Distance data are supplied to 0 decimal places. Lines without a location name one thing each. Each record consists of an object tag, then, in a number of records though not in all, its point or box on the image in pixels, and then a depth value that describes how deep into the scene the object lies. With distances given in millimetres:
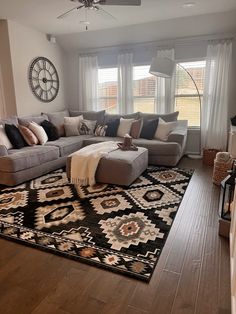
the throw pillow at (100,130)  4918
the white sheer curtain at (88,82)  5539
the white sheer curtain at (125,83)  5184
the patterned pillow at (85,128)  5082
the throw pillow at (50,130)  4426
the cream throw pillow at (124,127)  4699
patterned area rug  1852
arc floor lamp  3932
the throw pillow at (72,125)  4965
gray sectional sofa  3252
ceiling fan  2697
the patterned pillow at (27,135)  3924
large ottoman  3119
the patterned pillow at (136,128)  4574
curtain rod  4526
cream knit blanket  3197
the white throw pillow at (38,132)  4074
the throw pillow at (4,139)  3592
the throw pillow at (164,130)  4402
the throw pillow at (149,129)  4520
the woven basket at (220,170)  3129
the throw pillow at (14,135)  3686
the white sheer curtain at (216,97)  4492
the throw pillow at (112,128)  4828
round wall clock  4848
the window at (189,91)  4875
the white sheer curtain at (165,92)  4864
